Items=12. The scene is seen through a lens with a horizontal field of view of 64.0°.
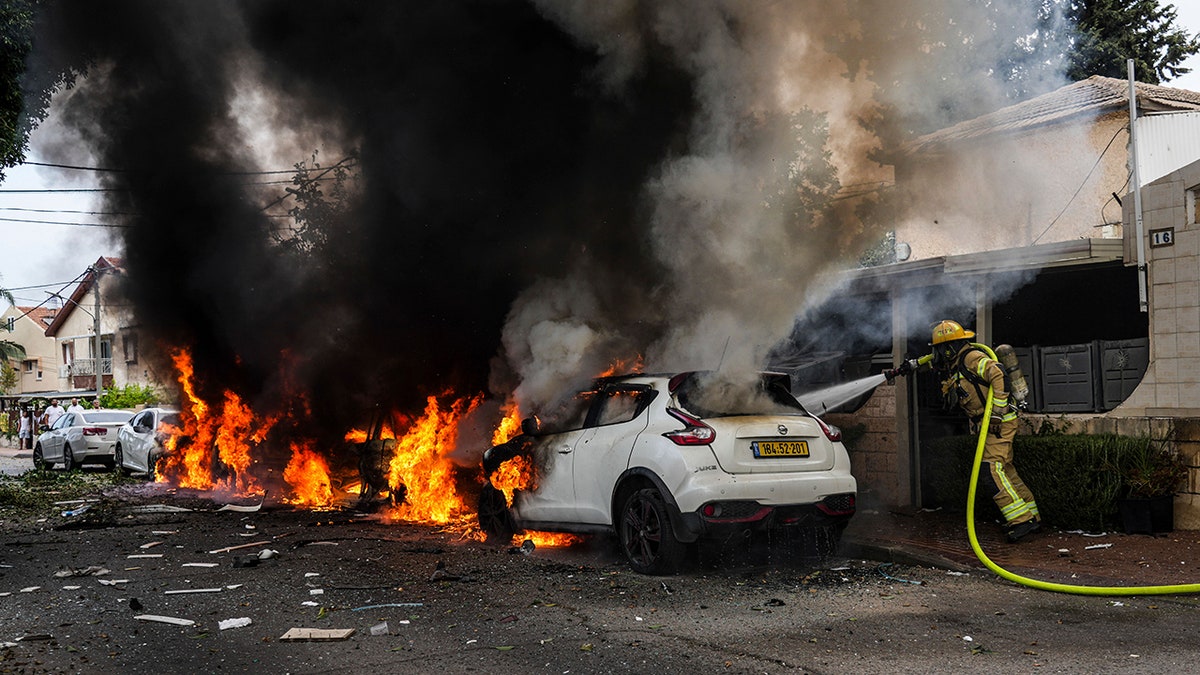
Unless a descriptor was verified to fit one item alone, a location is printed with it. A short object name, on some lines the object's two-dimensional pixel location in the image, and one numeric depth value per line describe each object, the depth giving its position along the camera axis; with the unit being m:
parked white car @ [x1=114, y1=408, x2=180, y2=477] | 17.94
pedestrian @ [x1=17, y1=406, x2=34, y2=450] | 37.12
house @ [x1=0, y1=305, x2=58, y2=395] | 58.91
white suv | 7.07
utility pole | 36.06
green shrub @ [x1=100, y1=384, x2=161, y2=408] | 36.50
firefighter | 8.50
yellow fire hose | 6.37
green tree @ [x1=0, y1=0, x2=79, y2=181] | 11.56
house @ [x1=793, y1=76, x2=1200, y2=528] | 8.85
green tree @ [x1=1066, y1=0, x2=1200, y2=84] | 25.94
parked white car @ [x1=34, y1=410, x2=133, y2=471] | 21.05
